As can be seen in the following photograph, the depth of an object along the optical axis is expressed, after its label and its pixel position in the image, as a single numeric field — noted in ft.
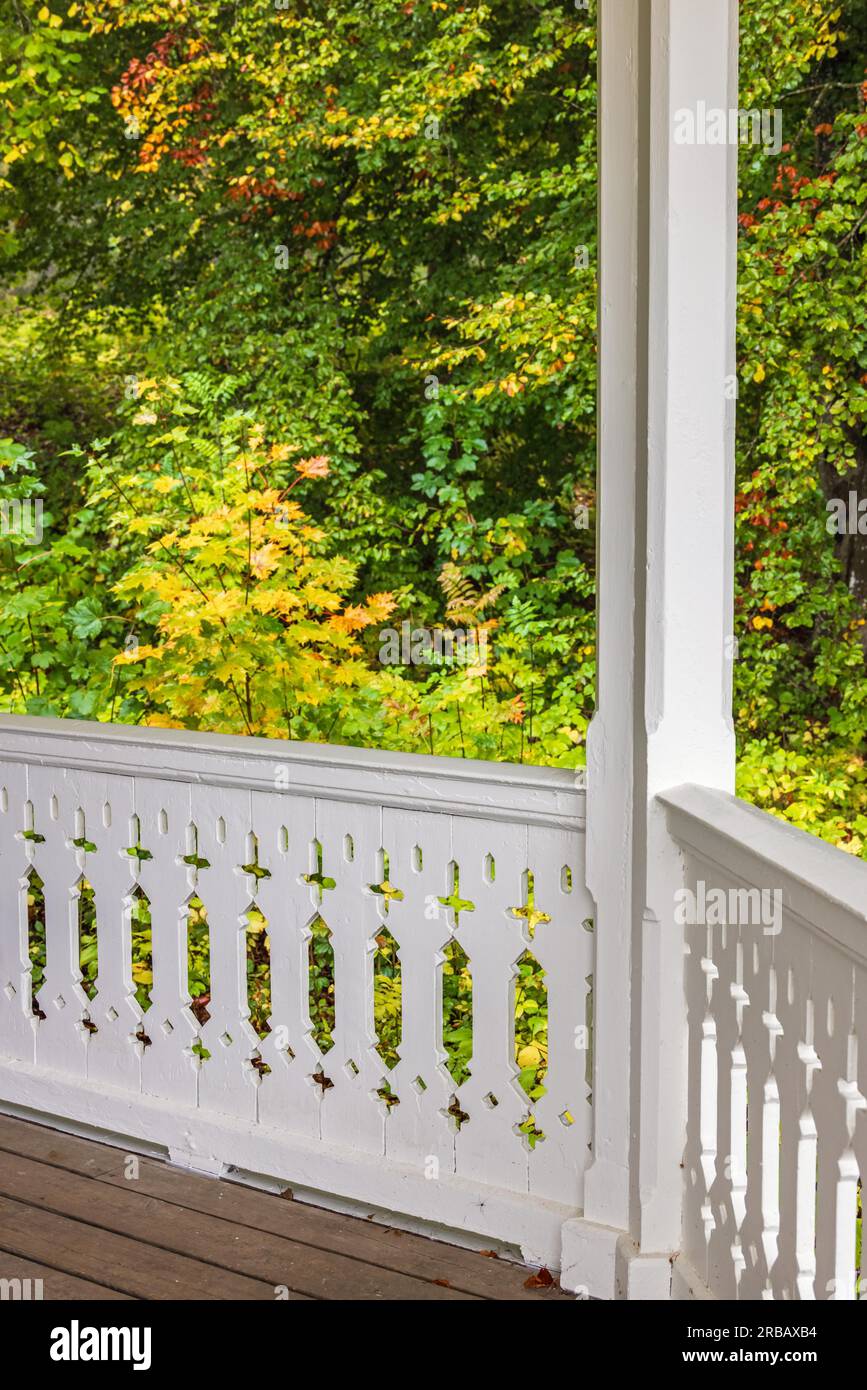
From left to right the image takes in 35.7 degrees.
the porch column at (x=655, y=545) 7.10
